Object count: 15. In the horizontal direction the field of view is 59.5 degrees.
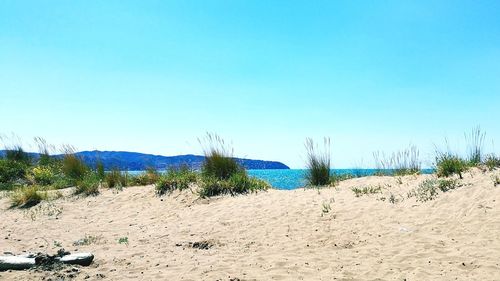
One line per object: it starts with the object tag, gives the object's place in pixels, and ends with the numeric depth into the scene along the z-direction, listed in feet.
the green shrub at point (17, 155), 75.70
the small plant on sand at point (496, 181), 31.57
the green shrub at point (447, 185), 33.22
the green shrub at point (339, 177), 45.72
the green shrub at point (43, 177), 60.92
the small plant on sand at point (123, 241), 27.73
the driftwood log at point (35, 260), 21.08
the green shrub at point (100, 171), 53.36
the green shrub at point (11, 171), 66.13
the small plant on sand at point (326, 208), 31.45
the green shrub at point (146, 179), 51.32
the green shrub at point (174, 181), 44.11
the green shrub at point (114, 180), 50.96
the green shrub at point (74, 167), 54.95
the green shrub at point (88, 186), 47.73
